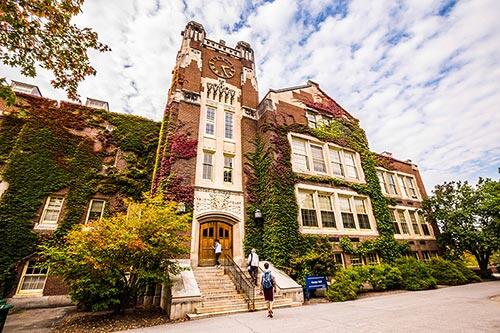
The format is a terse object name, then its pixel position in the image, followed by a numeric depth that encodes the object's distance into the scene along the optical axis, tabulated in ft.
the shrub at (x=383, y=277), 40.68
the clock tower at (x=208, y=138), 44.04
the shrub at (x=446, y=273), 47.06
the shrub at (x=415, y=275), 41.04
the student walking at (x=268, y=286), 24.50
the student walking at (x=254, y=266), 35.45
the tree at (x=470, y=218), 54.65
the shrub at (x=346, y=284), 34.01
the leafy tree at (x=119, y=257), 25.43
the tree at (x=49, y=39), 17.28
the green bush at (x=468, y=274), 50.72
